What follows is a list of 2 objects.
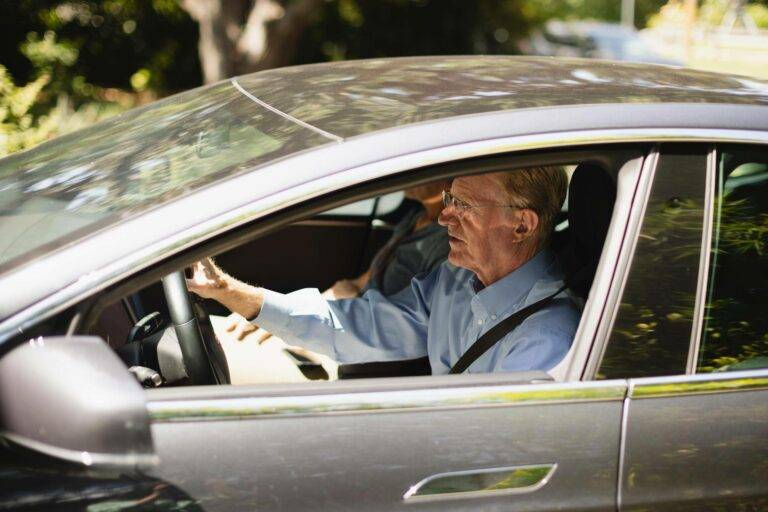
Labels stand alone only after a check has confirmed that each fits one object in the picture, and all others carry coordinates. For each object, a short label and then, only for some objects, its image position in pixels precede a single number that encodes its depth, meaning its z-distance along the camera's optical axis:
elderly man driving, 4.36
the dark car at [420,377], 3.15
